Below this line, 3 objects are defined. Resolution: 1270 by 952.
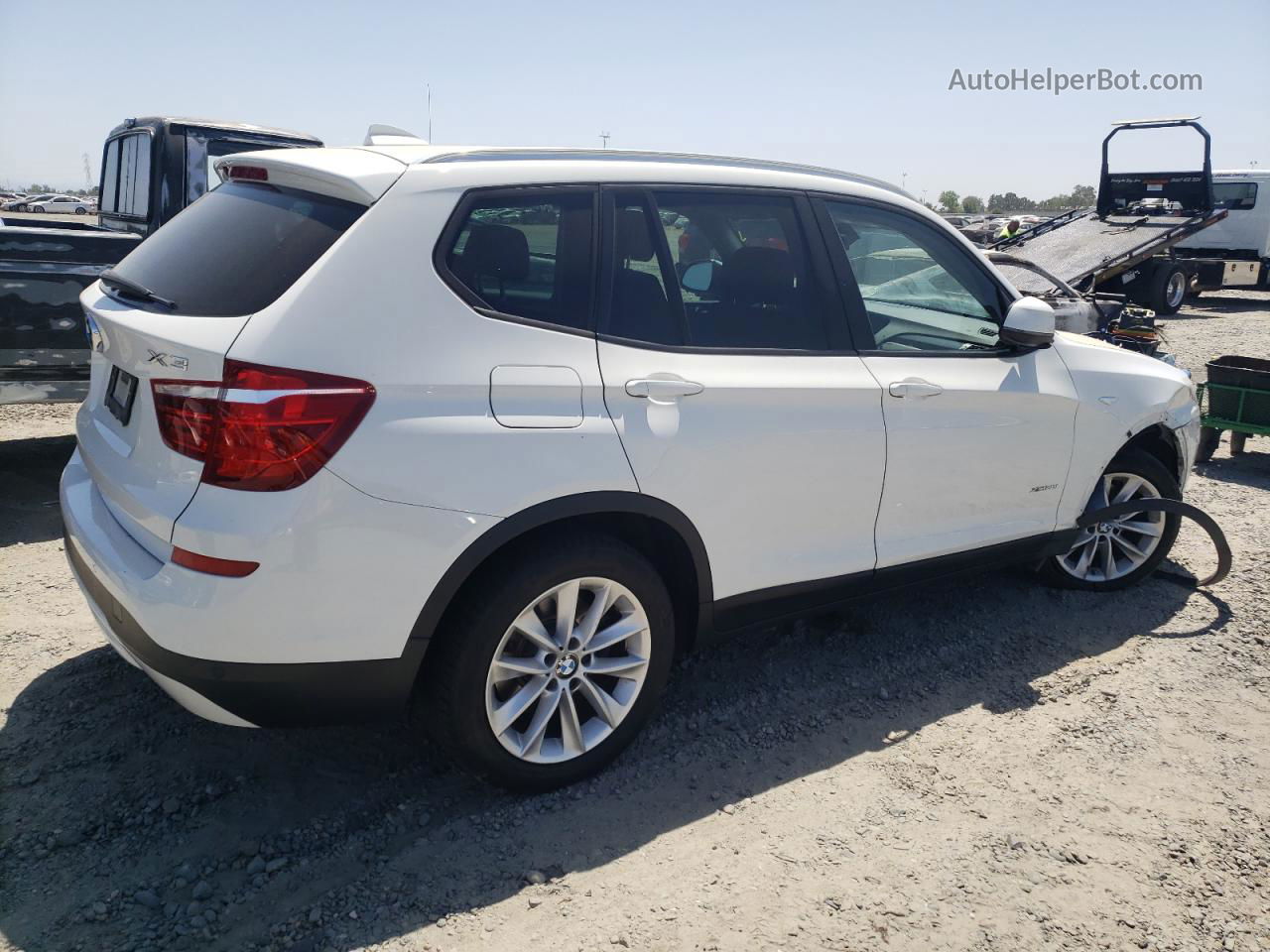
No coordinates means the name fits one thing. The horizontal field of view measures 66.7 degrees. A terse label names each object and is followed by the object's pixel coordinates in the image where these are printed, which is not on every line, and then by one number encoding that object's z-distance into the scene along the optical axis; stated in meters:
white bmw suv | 2.38
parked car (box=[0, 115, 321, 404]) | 5.19
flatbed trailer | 14.15
